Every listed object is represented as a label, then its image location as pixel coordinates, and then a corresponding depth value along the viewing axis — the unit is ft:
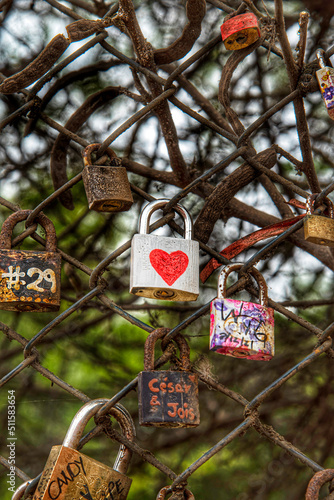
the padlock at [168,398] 2.06
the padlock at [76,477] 2.04
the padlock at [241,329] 2.09
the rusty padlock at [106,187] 2.18
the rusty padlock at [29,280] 2.20
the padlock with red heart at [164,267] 2.09
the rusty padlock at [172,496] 2.13
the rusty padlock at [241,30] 2.20
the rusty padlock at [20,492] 2.22
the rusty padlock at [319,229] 2.09
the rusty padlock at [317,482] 2.05
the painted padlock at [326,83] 2.13
